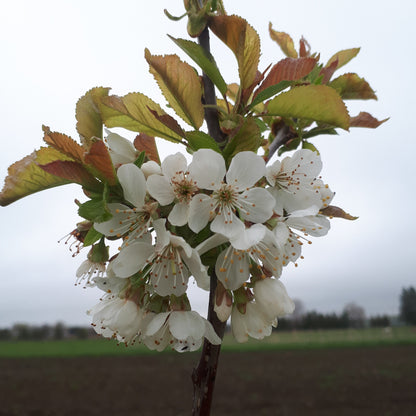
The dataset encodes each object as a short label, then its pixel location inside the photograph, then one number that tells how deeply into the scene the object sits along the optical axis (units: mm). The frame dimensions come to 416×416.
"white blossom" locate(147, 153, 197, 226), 132
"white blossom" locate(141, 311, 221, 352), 136
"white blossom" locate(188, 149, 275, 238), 129
